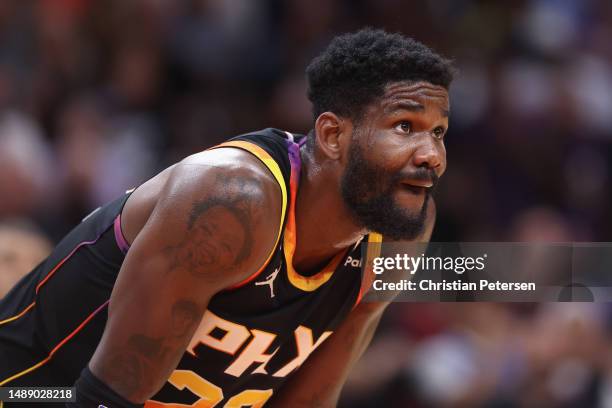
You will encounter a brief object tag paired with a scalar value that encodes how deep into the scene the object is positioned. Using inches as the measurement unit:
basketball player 219.3
